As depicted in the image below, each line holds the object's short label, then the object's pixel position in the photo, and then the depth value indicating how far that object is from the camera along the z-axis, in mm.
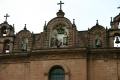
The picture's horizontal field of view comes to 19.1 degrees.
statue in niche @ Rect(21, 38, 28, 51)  25500
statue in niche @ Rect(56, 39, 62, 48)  24547
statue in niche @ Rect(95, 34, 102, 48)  24228
